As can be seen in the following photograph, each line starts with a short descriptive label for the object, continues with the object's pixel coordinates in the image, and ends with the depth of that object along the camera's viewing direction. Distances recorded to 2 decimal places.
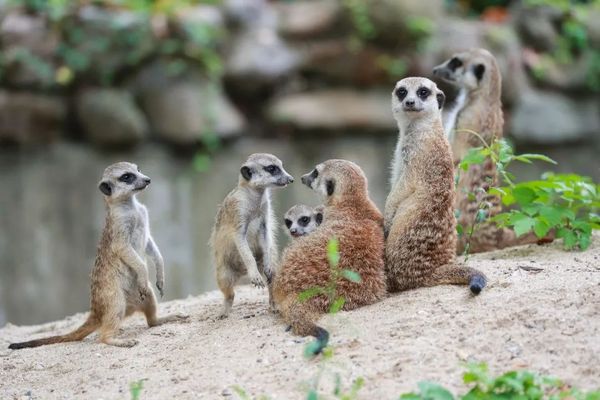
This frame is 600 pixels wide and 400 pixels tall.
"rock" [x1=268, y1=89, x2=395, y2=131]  15.41
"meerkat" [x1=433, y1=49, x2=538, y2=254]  9.66
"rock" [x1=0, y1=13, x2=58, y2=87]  14.46
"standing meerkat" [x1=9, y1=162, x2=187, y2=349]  8.14
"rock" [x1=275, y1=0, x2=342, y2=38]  15.64
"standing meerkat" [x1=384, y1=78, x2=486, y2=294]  7.66
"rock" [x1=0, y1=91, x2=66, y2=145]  14.49
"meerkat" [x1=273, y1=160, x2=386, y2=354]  7.21
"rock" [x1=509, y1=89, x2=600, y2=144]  16.12
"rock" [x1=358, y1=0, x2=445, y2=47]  15.34
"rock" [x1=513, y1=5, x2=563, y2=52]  16.72
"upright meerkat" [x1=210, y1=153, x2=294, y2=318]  8.24
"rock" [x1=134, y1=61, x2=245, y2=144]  14.96
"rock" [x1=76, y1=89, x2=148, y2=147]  14.69
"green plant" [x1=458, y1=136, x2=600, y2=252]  7.97
